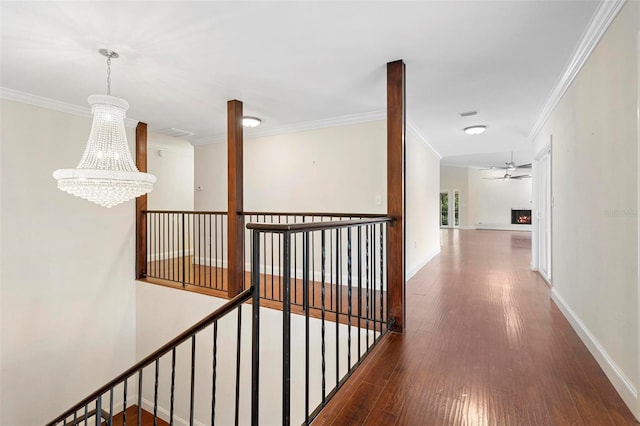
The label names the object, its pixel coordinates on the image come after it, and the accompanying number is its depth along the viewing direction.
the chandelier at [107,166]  2.33
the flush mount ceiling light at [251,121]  4.36
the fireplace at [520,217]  12.16
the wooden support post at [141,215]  4.70
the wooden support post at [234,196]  3.74
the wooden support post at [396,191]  2.64
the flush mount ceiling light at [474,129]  4.69
